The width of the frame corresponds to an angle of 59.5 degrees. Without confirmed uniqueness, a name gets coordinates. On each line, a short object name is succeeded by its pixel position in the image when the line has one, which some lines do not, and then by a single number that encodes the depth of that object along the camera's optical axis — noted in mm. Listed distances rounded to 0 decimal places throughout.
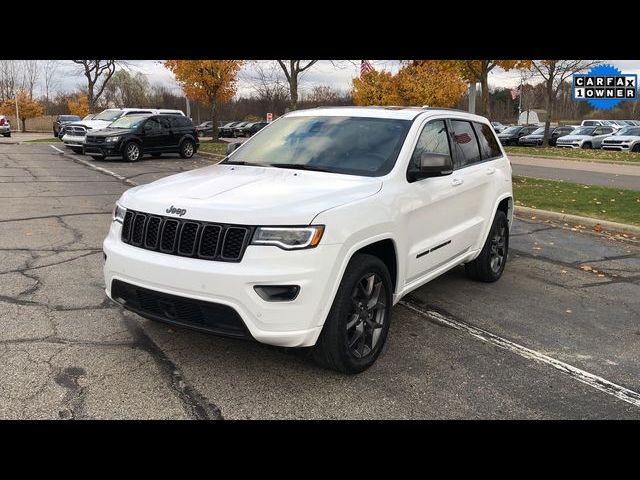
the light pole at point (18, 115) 59756
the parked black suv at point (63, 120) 37594
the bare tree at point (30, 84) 72688
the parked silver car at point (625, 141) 28938
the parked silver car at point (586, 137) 32125
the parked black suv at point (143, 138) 18661
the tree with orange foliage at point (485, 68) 15156
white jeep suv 3320
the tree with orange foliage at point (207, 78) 27344
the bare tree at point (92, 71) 44719
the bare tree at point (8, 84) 69756
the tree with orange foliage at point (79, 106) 65500
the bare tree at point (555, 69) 29505
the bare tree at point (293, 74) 21141
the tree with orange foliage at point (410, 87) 28578
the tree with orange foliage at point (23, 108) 61719
